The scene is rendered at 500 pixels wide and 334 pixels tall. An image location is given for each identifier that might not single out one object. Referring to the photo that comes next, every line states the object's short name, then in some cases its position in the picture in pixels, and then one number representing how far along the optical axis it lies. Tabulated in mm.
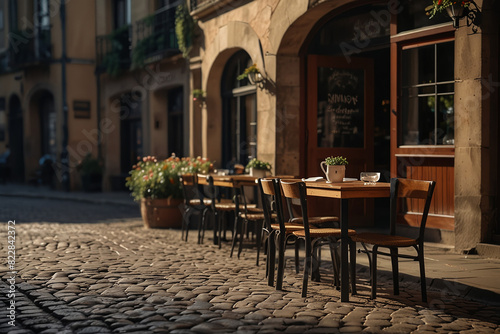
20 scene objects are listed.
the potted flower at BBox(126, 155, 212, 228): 10969
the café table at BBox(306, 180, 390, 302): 5406
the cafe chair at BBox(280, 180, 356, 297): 5590
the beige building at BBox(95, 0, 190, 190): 15844
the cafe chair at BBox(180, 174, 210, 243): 9406
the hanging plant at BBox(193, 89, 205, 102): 13266
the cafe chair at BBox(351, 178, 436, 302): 5523
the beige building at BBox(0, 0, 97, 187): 20531
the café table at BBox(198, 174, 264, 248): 8309
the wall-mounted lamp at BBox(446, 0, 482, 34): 7309
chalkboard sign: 10242
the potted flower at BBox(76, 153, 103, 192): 19656
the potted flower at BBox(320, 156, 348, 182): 6238
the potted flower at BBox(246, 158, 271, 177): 9211
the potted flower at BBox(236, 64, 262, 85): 11031
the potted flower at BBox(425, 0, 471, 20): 7262
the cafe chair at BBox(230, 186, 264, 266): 7797
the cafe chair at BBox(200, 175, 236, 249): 8789
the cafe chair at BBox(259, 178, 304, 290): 5949
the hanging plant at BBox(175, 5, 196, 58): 13655
